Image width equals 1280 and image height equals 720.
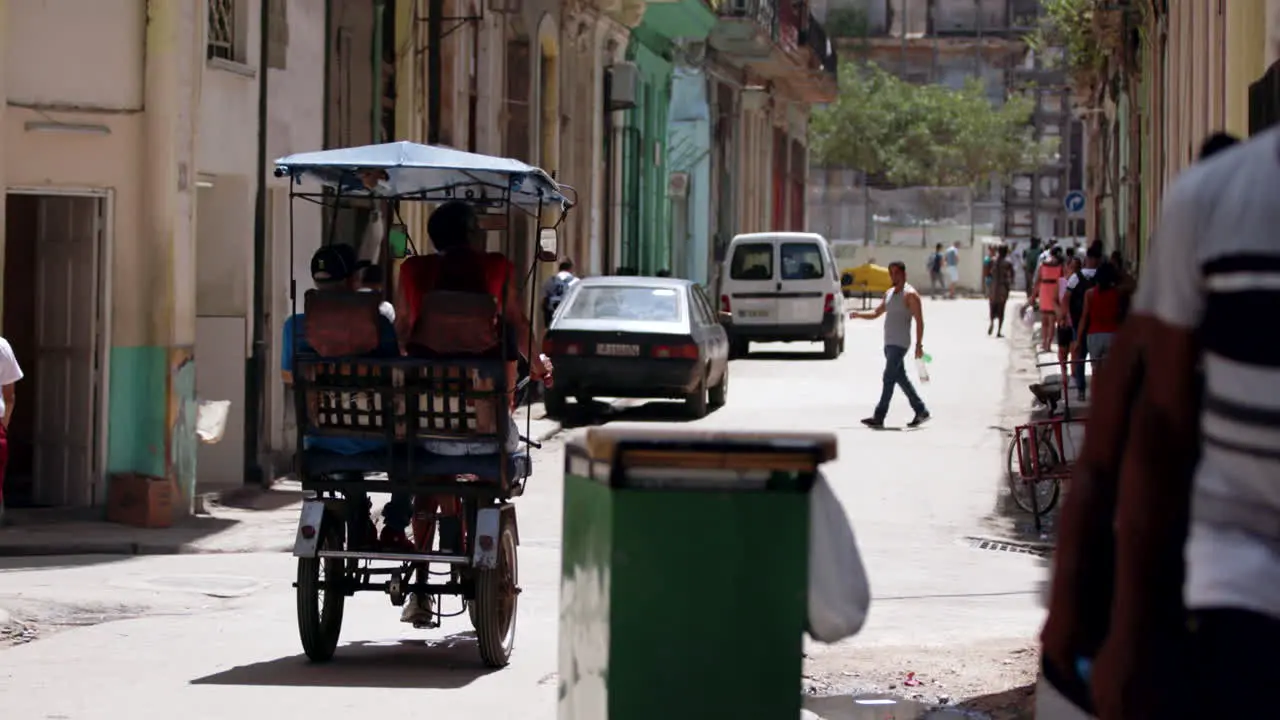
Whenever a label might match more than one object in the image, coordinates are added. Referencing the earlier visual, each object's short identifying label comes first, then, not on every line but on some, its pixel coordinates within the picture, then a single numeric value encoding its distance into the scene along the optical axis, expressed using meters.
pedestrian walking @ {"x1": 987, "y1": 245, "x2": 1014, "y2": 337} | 39.84
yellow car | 62.16
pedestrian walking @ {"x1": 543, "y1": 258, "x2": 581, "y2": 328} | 25.55
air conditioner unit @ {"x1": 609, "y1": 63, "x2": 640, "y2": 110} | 33.00
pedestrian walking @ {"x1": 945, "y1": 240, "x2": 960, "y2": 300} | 66.00
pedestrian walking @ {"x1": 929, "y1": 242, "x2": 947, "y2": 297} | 66.75
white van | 34.06
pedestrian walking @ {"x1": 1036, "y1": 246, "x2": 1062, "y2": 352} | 34.16
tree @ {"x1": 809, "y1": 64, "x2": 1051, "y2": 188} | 75.06
